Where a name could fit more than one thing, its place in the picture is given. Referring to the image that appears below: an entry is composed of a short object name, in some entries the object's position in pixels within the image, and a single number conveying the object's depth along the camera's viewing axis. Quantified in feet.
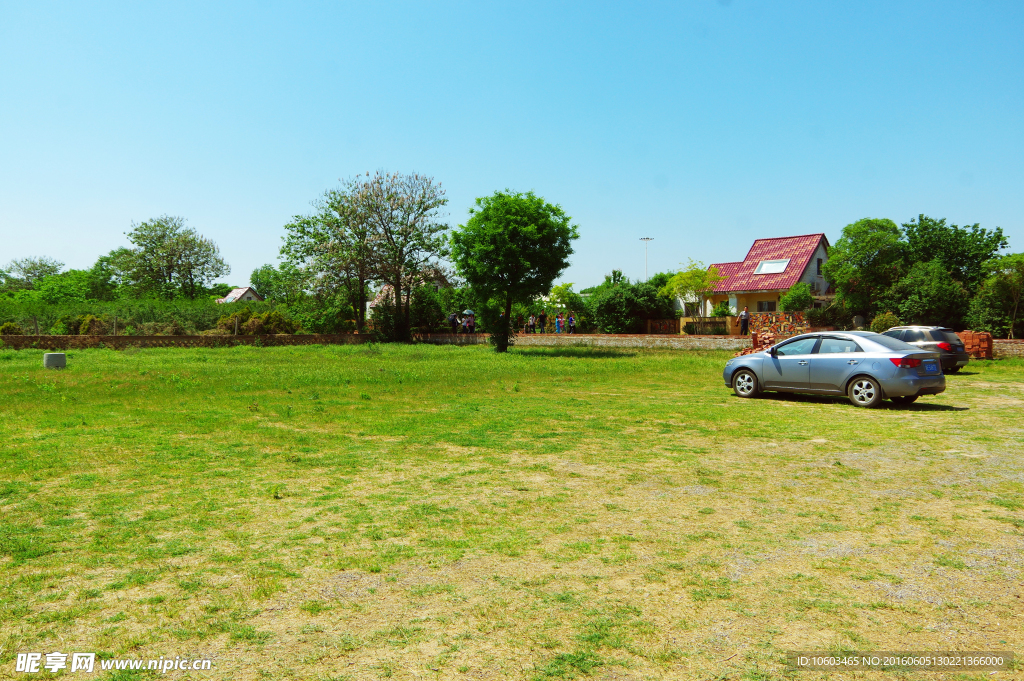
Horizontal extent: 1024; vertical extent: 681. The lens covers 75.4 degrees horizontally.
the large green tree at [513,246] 102.06
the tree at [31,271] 319.88
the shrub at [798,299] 146.51
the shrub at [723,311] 163.43
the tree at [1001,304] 90.74
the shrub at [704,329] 131.75
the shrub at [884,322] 101.15
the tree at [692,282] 163.02
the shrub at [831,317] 126.11
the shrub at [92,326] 110.32
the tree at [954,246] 118.52
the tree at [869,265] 123.75
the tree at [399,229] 146.20
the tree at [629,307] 138.62
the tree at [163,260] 269.44
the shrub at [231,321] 125.80
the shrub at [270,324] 128.06
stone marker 66.49
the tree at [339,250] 145.79
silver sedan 39.88
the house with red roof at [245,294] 337.58
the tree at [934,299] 103.45
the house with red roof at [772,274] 164.55
